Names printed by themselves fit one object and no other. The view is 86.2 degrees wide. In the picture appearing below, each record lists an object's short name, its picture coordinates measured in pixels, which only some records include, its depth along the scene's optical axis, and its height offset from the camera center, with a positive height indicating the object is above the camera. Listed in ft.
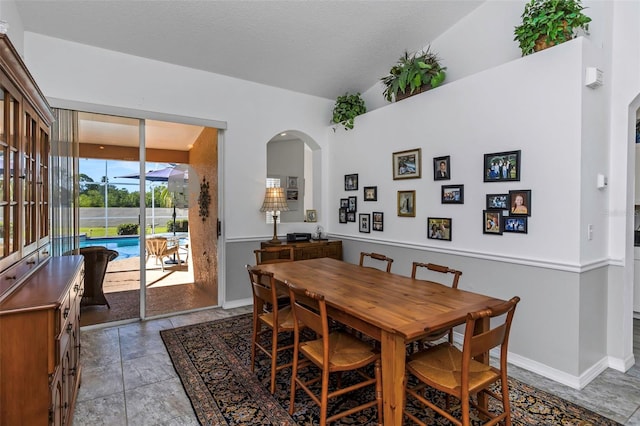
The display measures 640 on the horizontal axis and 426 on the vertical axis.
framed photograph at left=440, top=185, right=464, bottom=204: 10.93 +0.51
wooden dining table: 5.45 -1.80
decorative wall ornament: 14.46 +0.38
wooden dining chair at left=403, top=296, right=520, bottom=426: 5.23 -2.79
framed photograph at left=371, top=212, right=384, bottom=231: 14.05 -0.49
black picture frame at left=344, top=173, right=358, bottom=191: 15.34 +1.25
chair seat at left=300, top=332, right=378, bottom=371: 6.40 -2.83
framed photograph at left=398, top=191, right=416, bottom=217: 12.62 +0.25
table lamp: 14.65 +0.27
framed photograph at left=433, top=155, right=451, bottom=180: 11.30 +1.41
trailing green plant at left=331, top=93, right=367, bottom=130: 15.24 +4.54
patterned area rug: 6.93 -4.24
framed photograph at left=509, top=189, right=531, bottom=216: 9.26 +0.22
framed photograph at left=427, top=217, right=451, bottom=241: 11.38 -0.62
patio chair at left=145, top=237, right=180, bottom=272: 13.21 -1.61
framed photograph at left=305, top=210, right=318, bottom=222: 16.85 -0.32
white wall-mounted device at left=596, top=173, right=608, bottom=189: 8.91 +0.77
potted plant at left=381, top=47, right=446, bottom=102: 11.87 +4.77
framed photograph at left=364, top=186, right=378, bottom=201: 14.29 +0.71
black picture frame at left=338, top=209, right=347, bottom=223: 16.07 -0.26
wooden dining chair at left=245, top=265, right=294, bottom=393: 7.90 -2.71
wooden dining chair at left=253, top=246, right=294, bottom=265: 11.69 -1.65
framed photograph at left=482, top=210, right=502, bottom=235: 9.95 -0.35
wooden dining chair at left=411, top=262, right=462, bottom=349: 7.68 -1.63
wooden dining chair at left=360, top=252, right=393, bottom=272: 10.17 -1.45
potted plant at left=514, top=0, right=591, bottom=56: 8.46 +4.78
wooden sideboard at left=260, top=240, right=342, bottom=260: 14.69 -1.74
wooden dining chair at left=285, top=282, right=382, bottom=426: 6.18 -2.83
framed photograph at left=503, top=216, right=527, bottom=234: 9.39 -0.39
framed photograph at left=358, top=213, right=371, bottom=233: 14.71 -0.53
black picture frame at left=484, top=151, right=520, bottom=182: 9.50 +1.25
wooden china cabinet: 4.48 -1.24
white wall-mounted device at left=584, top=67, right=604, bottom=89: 8.32 +3.28
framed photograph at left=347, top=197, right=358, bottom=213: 15.40 +0.25
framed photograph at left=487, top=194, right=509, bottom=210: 9.78 +0.25
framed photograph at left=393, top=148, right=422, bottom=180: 12.34 +1.70
